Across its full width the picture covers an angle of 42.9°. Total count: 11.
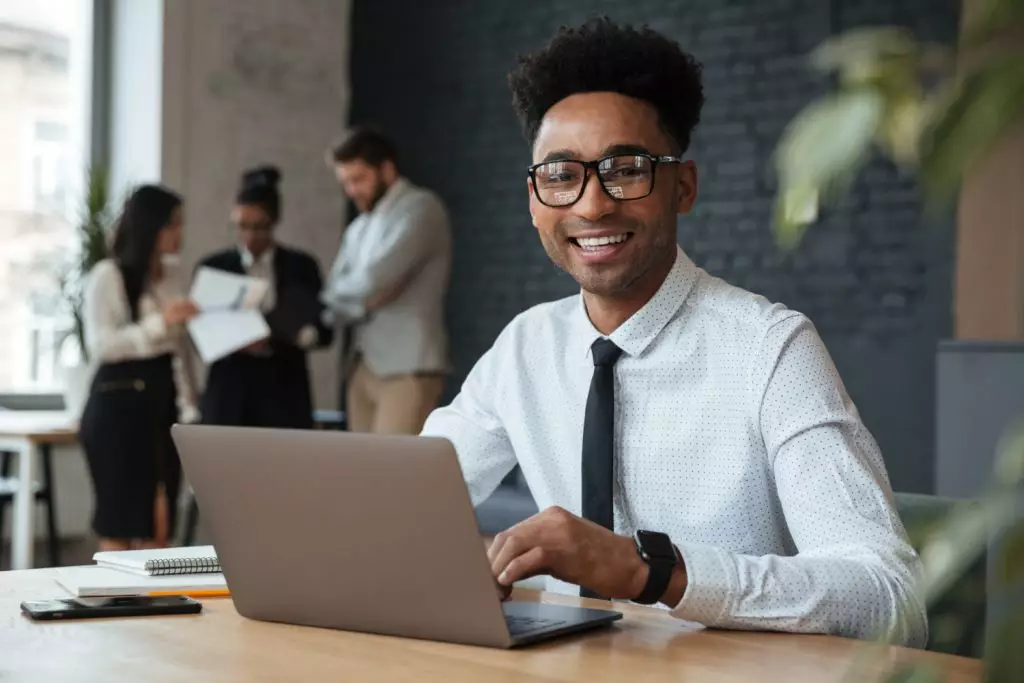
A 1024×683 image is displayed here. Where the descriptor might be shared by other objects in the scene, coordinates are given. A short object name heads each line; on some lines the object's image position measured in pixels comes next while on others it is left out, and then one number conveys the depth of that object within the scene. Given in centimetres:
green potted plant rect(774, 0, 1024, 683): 23
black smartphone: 129
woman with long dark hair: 430
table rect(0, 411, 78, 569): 445
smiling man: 135
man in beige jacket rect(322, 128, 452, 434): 464
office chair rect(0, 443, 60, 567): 489
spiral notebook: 149
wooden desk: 104
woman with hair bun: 457
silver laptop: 108
